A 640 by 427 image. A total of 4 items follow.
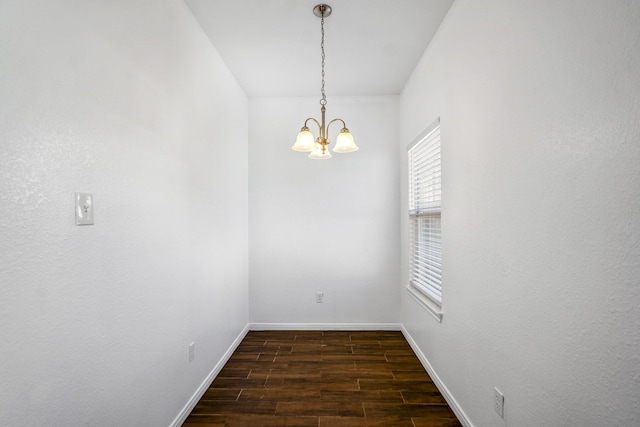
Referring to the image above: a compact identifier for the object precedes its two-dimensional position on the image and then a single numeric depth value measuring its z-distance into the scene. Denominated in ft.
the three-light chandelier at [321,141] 7.26
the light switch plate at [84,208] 3.92
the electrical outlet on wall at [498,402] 5.10
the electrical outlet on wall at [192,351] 7.15
